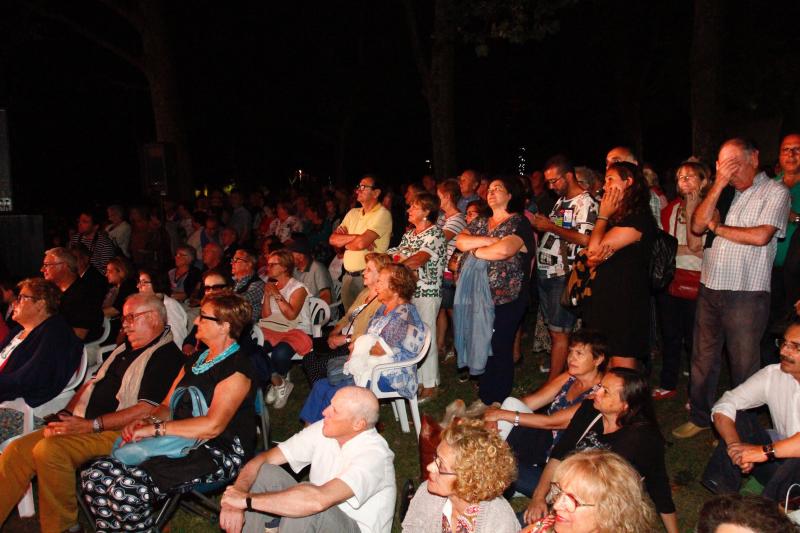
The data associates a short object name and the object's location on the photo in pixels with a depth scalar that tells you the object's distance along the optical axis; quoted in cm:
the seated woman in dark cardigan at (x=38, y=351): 476
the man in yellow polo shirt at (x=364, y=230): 676
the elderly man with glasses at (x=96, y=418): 411
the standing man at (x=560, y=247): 567
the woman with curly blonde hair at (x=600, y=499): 247
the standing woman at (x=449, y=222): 657
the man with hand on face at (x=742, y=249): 463
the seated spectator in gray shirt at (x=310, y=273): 716
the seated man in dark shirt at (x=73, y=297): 635
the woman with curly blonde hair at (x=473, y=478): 296
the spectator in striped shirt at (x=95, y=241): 923
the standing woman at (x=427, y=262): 615
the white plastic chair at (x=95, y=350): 649
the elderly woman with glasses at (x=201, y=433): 380
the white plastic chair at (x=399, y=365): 507
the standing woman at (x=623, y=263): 476
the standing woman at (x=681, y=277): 524
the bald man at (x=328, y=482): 325
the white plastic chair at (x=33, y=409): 469
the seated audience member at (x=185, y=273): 784
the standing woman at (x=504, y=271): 553
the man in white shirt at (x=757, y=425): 360
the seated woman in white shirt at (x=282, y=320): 612
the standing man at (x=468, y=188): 794
